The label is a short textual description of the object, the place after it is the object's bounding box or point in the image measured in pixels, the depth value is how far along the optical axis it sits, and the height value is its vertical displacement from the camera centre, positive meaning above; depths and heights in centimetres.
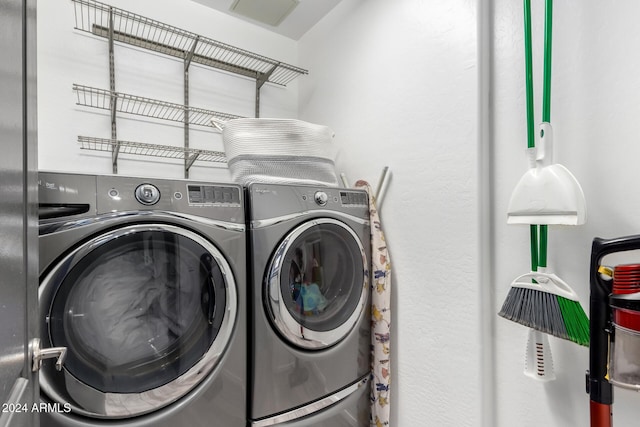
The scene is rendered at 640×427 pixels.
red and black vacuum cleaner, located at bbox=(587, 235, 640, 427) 72 -28
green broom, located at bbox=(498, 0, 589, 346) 88 -25
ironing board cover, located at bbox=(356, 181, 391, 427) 144 -55
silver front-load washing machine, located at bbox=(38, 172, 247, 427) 86 -28
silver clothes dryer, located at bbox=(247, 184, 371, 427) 117 -39
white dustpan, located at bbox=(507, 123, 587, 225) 88 +5
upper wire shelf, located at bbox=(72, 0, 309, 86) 160 +97
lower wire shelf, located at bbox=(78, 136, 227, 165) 158 +35
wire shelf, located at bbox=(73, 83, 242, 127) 158 +59
